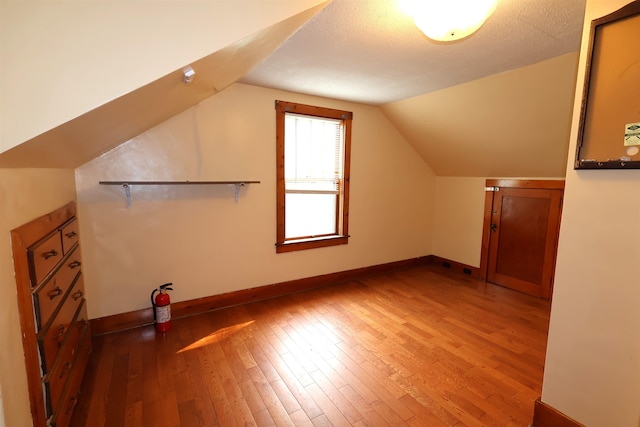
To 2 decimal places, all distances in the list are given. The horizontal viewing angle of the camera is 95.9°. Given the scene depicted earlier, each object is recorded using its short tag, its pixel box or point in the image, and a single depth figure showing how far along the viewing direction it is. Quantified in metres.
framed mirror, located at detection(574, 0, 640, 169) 1.26
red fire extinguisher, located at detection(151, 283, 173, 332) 2.58
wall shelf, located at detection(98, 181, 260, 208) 2.37
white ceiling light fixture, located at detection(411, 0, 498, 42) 1.42
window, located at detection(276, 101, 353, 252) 3.34
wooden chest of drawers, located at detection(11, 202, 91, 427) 1.21
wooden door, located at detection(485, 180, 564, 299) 3.39
